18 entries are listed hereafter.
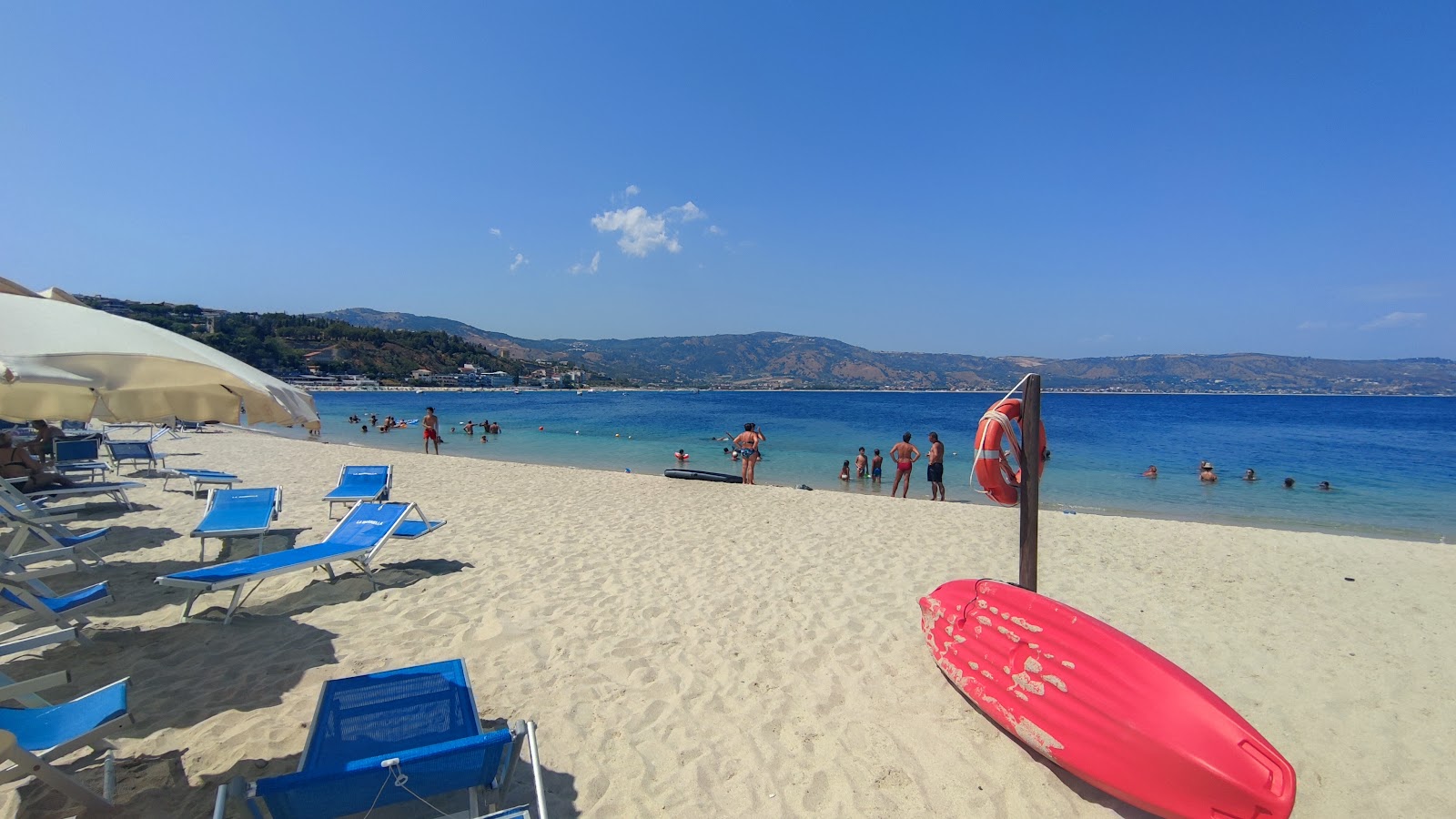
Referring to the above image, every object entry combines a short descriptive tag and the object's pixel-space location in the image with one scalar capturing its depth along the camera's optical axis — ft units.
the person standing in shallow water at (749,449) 45.19
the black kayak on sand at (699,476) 42.58
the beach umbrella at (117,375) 8.06
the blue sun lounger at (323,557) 14.79
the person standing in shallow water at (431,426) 65.00
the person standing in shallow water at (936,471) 43.55
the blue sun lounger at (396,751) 6.81
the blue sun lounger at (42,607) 12.66
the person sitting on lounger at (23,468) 25.76
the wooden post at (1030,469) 14.03
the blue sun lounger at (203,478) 32.12
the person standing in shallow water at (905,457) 45.62
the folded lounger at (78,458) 31.72
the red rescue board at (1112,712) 8.79
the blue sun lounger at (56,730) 7.59
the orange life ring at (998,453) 14.12
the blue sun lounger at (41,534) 16.87
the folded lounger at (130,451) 37.40
